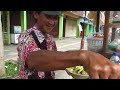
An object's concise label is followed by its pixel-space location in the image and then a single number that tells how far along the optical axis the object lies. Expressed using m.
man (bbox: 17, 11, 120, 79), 0.48
